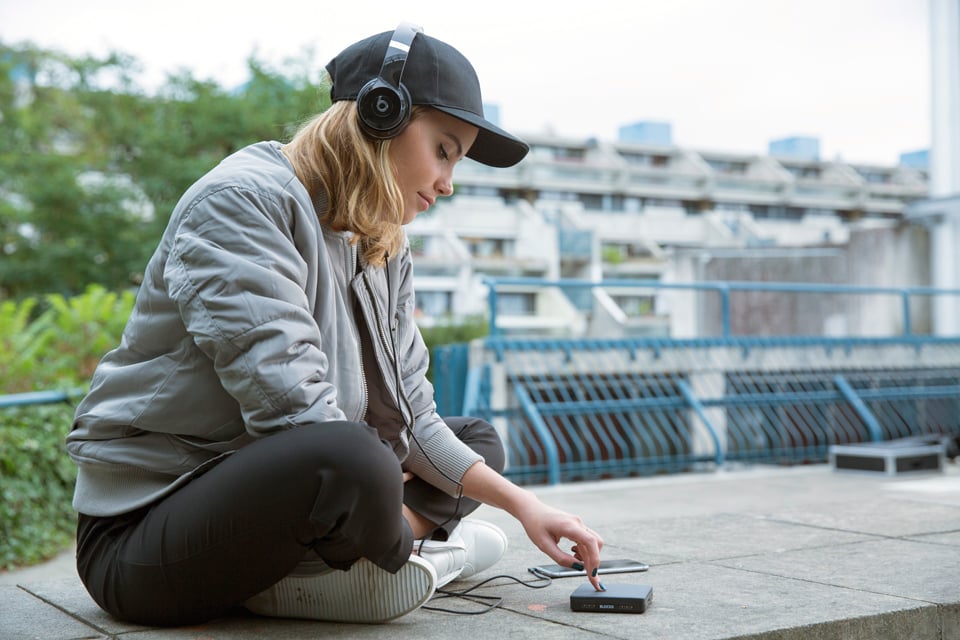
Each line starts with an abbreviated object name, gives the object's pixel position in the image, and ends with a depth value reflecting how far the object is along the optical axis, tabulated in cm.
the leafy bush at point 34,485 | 510
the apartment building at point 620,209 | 4009
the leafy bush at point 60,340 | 668
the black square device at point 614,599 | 213
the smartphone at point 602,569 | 258
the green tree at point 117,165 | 1909
